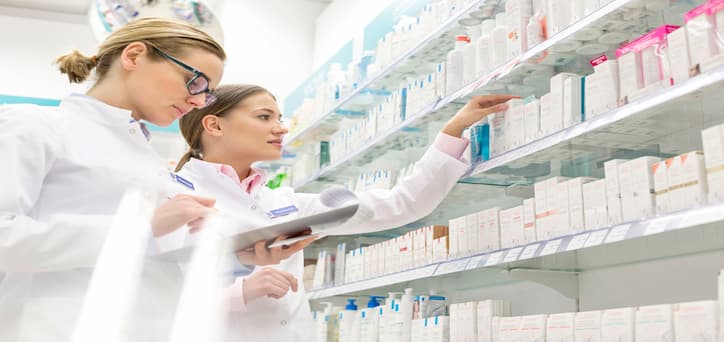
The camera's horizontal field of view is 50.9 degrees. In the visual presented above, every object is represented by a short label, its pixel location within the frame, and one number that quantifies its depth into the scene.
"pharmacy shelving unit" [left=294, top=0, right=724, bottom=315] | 2.10
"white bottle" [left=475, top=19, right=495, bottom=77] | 3.00
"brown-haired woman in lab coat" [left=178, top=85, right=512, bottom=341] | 2.36
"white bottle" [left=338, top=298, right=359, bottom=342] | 3.99
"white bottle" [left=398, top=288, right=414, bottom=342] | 3.38
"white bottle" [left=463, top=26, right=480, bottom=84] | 3.10
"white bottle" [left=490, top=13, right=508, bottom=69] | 2.91
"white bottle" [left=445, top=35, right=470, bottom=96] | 3.21
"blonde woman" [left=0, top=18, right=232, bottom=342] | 1.46
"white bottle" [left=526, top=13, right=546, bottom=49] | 2.67
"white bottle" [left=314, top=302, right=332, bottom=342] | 4.37
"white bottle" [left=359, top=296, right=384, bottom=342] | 3.70
